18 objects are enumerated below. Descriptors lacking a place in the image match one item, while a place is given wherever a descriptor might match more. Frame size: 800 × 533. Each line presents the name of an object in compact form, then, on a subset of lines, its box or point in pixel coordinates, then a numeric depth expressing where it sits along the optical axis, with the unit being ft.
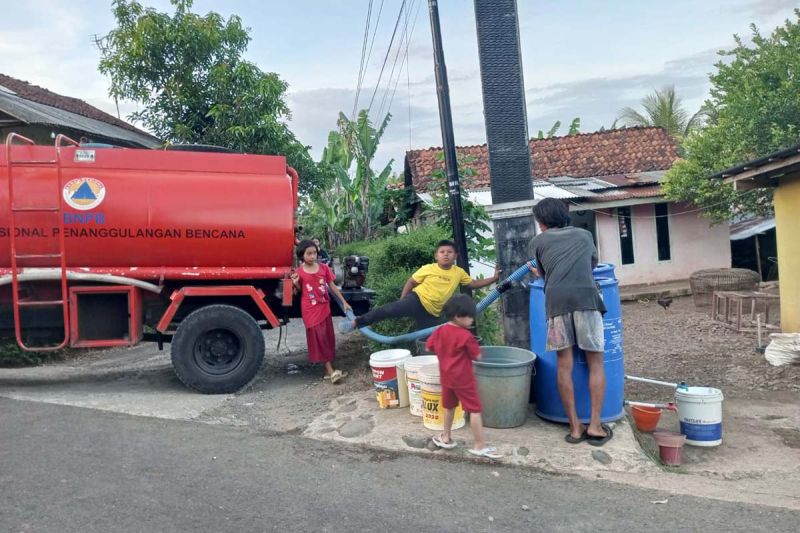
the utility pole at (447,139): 21.44
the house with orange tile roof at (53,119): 36.94
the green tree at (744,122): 44.75
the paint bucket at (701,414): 18.02
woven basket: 44.83
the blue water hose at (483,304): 18.86
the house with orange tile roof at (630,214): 53.47
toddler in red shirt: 15.10
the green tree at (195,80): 39.19
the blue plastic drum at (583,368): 16.46
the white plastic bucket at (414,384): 17.44
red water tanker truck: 20.86
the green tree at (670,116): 86.56
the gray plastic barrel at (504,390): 16.42
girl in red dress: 22.34
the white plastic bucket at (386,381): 18.72
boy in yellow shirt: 20.20
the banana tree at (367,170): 50.78
